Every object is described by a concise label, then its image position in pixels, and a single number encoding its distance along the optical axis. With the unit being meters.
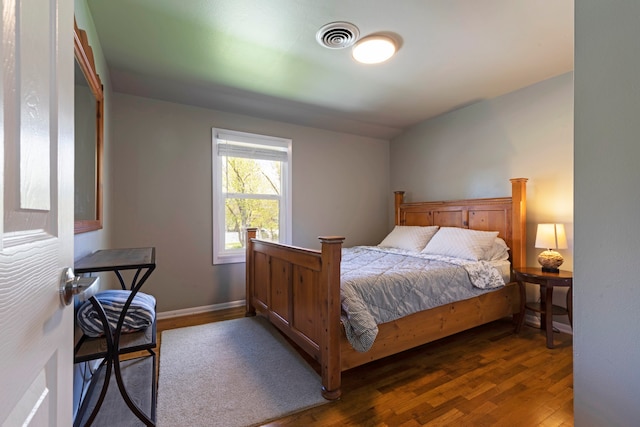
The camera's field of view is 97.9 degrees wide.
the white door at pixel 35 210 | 0.39
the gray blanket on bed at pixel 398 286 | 1.74
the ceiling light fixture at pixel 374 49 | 2.10
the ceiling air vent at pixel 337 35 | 1.96
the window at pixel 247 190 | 3.32
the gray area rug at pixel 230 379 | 1.57
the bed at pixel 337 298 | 1.72
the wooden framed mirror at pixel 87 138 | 1.51
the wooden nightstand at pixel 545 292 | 2.34
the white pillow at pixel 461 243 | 2.81
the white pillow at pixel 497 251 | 2.83
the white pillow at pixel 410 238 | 3.38
